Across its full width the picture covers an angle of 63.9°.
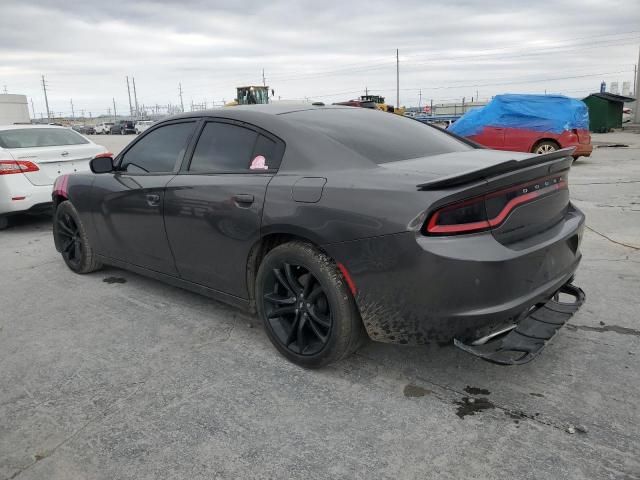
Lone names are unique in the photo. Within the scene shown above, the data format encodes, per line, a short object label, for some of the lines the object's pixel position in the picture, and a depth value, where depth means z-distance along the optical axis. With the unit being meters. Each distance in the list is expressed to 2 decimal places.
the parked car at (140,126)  55.54
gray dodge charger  2.35
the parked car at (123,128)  56.09
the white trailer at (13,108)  48.28
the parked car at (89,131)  63.88
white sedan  6.62
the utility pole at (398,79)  63.28
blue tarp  12.09
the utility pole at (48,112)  99.17
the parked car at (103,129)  63.49
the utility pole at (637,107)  29.09
